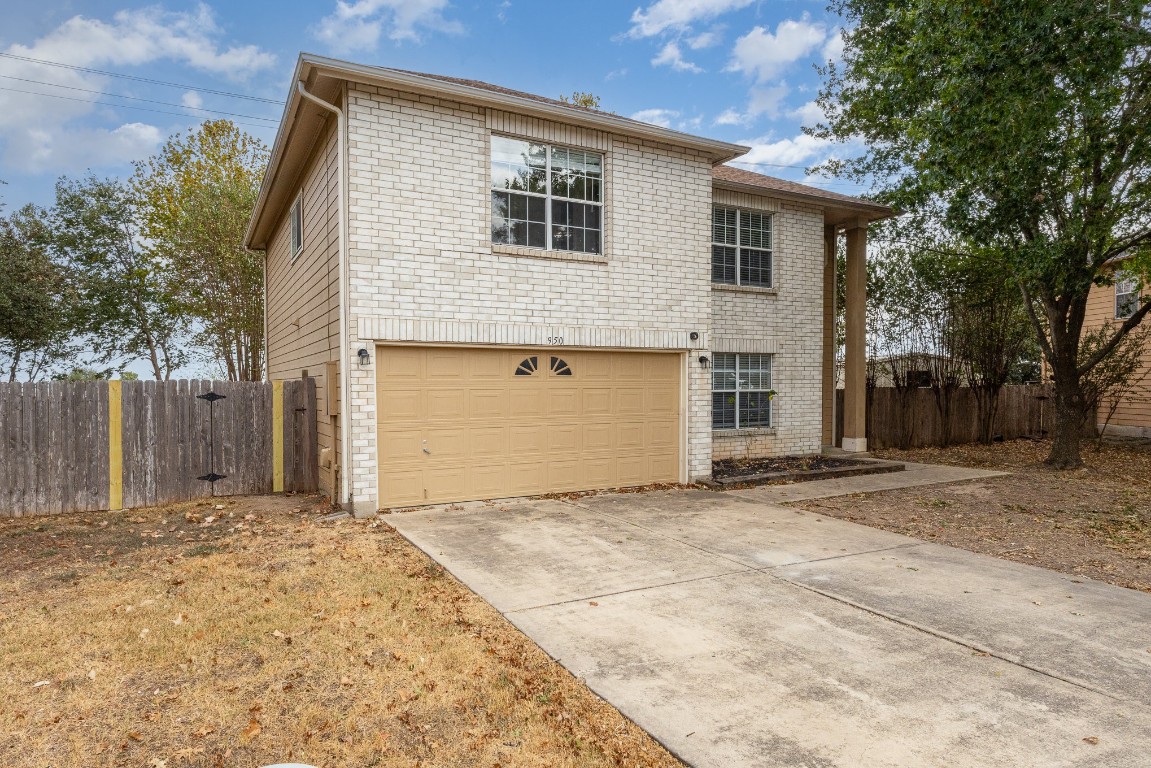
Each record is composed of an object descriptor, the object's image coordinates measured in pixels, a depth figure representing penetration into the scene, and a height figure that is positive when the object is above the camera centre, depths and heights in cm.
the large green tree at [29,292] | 1733 +262
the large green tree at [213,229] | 1848 +460
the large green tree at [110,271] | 2136 +382
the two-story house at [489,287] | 809 +137
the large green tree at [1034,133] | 805 +363
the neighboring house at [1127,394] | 1900 -22
